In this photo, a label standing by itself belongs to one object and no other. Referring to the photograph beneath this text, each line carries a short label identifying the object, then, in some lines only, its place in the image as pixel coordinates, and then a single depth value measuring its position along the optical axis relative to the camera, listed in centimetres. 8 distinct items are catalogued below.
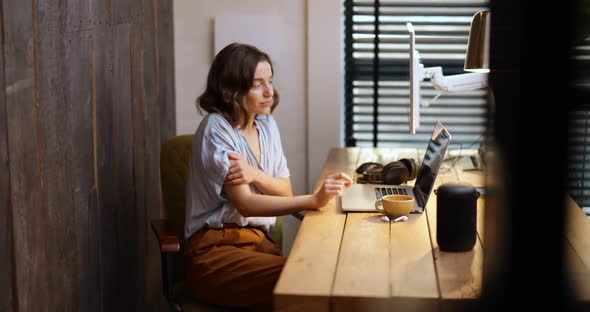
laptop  219
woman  211
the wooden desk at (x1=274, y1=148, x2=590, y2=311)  140
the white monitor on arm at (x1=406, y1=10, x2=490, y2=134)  231
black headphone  254
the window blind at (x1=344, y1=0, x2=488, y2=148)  330
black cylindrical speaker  165
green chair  240
